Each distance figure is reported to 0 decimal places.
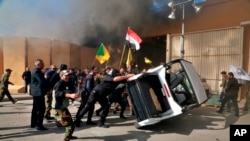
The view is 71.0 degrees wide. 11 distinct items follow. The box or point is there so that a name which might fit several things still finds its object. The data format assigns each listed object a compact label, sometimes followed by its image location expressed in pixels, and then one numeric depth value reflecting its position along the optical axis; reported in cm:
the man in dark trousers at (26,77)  801
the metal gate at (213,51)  715
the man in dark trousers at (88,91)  384
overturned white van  329
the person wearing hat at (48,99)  412
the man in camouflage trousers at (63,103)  272
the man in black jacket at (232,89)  472
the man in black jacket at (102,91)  358
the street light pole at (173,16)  614
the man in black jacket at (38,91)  347
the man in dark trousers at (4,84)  542
